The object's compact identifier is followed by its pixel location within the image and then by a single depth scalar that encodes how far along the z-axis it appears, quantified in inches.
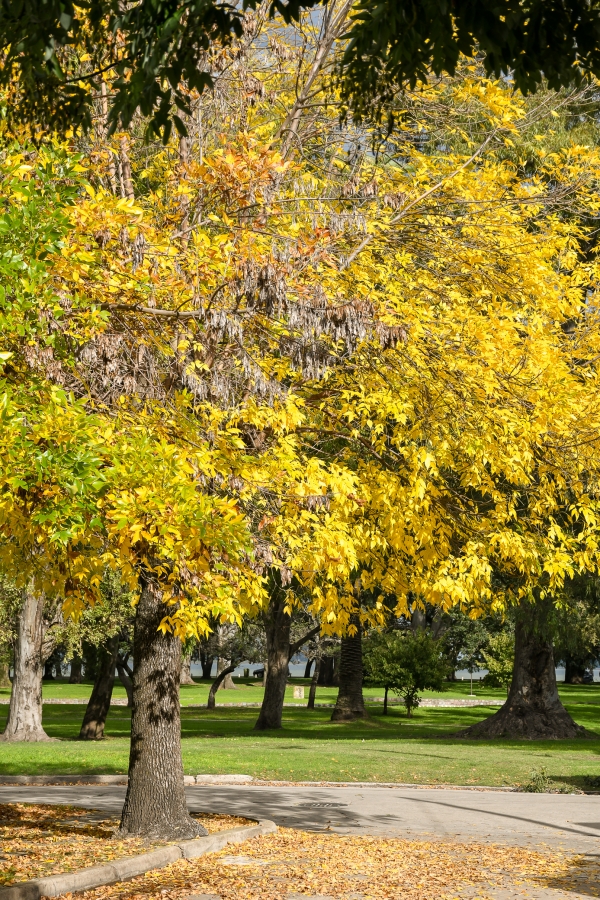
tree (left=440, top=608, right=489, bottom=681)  2617.9
